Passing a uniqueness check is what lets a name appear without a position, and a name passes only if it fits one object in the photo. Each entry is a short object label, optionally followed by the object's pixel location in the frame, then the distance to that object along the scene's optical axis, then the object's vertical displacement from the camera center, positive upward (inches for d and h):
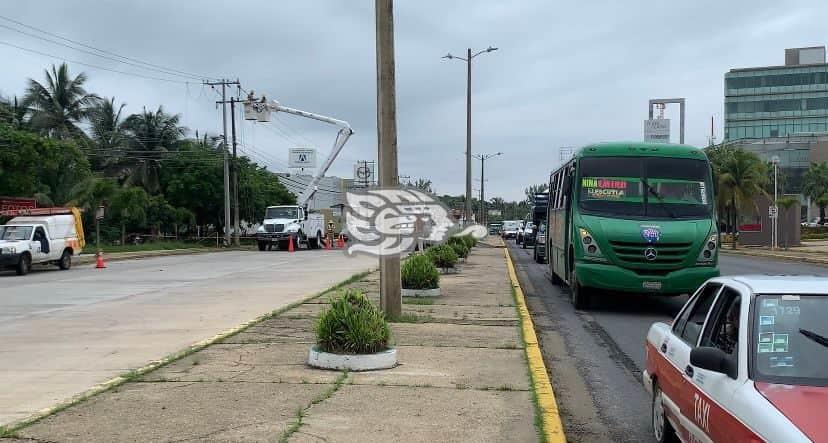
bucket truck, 1788.9 -17.3
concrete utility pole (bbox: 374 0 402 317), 454.6 +61.9
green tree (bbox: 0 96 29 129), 1742.1 +241.6
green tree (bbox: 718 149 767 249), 1963.6 +82.6
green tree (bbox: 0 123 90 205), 1384.1 +94.8
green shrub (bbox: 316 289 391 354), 329.4 -47.8
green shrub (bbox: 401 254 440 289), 623.5 -47.6
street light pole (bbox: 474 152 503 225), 3096.5 +142.4
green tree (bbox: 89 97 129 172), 2196.1 +224.0
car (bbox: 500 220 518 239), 2792.8 -50.4
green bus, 535.2 -4.4
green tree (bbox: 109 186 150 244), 1689.2 +18.7
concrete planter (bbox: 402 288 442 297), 619.2 -61.2
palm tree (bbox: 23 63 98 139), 1934.1 +283.9
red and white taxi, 145.6 -32.4
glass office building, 4222.4 +634.4
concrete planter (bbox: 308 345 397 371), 323.9 -60.4
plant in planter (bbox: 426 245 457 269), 874.1 -45.5
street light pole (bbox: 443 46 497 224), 1653.5 +165.3
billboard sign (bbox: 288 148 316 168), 3533.5 +265.1
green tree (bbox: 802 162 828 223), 3452.3 +146.5
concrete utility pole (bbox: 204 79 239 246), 2025.0 +108.2
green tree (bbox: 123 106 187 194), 2261.3 +211.9
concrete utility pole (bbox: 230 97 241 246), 2091.5 +80.6
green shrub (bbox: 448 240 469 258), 1052.0 -44.5
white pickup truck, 1022.4 -34.3
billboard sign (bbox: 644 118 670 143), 1978.3 +217.5
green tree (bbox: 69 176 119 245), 1589.6 +45.4
